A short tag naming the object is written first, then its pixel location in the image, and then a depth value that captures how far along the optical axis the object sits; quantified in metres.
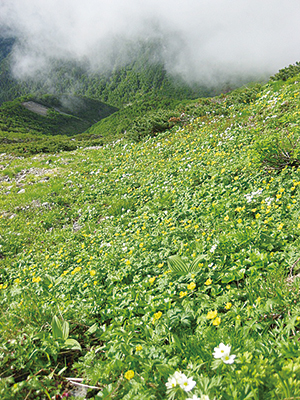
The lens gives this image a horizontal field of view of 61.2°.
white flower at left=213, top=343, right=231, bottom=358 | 2.22
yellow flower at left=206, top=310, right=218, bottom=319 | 2.85
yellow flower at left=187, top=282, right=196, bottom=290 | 3.42
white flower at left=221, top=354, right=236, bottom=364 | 2.12
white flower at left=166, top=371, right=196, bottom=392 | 2.07
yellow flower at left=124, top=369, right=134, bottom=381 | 2.39
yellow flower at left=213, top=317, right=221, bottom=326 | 2.74
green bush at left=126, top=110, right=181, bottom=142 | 14.31
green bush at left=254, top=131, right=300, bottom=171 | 5.56
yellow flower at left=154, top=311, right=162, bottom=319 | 3.12
